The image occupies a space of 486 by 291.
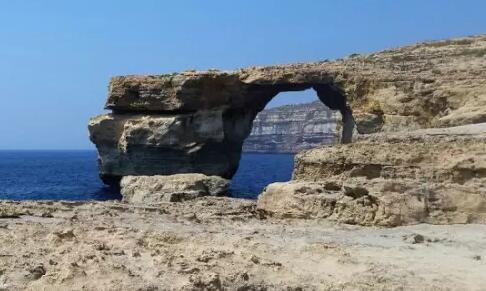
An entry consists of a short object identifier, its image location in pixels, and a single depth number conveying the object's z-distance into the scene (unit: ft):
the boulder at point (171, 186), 104.35
